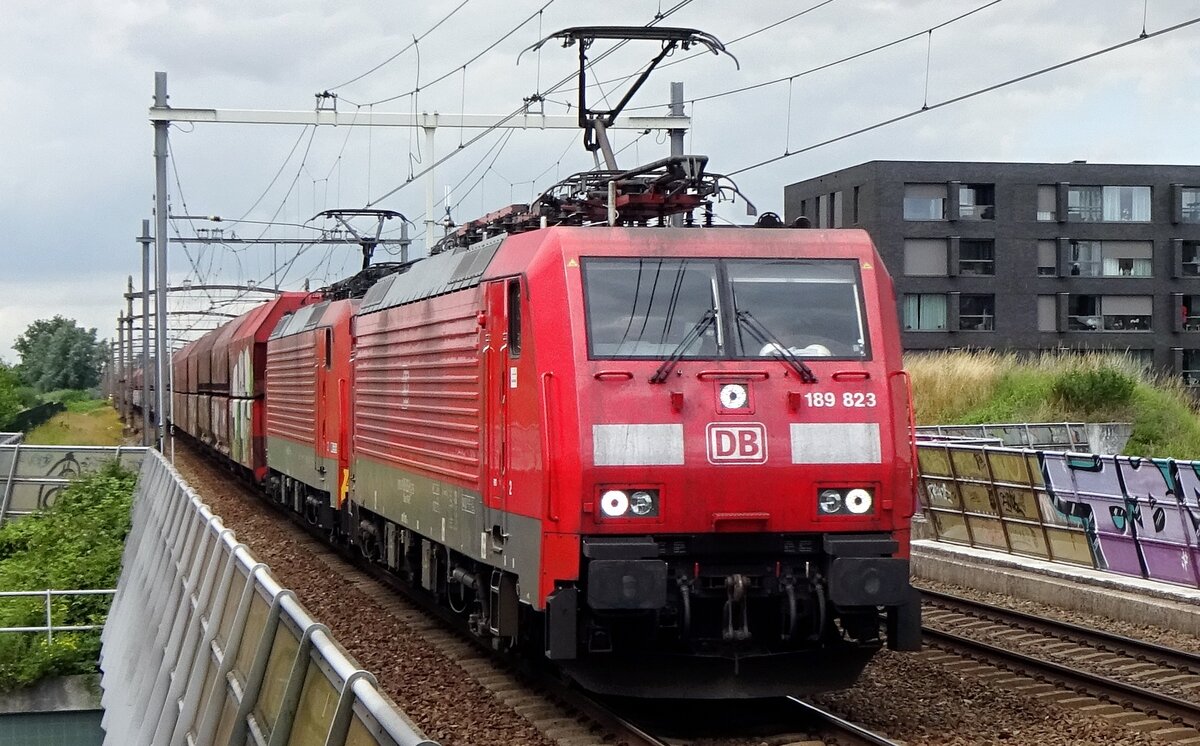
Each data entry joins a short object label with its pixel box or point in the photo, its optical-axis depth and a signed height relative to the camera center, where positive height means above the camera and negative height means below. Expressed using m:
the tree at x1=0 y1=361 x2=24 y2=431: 65.25 -0.54
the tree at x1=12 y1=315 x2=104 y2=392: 126.06 +2.15
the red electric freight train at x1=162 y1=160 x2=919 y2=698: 8.87 -0.44
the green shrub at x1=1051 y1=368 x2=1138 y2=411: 35.72 -0.26
